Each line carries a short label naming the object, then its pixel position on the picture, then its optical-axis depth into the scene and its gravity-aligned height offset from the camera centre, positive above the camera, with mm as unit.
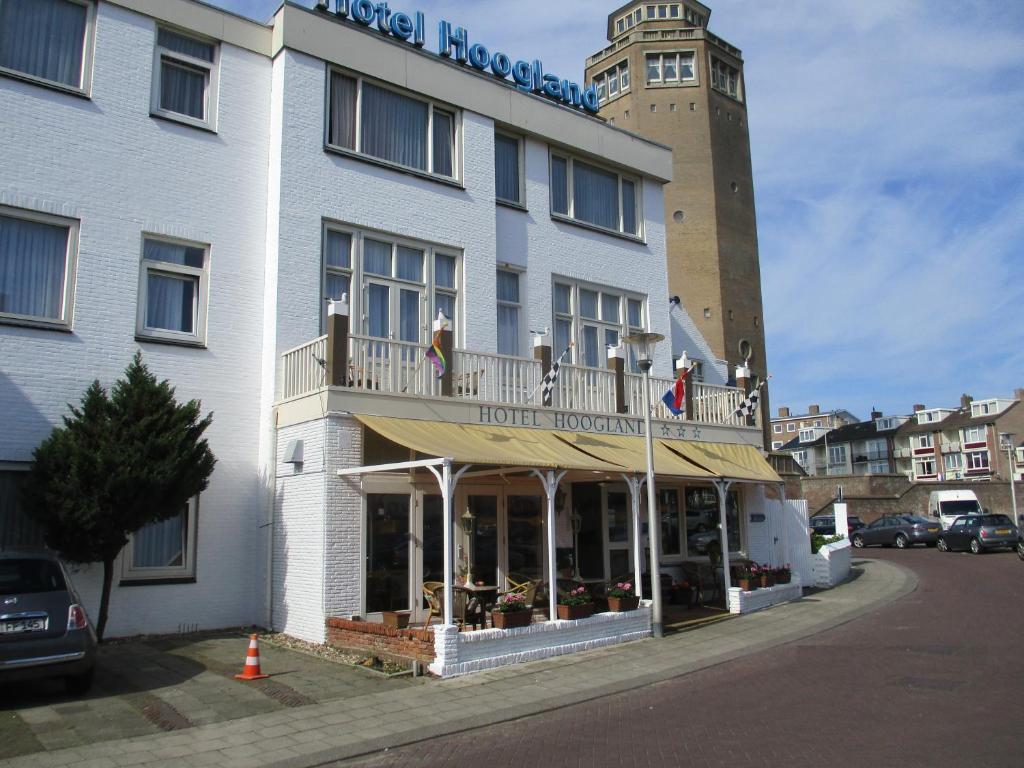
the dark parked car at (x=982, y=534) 29766 -595
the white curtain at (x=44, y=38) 13320 +7832
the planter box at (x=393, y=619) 12028 -1294
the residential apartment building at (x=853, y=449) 85875 +7466
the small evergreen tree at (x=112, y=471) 11445 +831
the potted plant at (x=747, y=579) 16781 -1132
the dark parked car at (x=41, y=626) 8719 -960
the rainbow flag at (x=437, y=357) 13727 +2714
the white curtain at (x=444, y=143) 17500 +7867
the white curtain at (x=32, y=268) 12883 +4039
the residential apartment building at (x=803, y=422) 110438 +12659
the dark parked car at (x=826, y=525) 36625 -267
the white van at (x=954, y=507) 36859 +436
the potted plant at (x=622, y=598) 13609 -1190
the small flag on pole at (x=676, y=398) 16578 +2416
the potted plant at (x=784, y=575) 17984 -1149
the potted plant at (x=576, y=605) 12758 -1207
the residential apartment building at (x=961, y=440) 72500 +7006
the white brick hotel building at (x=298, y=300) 12945 +4003
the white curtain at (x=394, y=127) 16531 +7828
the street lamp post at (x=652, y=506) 13859 +268
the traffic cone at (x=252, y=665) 10266 -1610
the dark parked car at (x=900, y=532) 33844 -552
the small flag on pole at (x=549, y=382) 15523 +2576
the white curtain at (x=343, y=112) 16016 +7817
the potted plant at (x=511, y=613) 11750 -1205
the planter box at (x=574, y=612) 12750 -1308
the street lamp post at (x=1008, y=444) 36875 +3110
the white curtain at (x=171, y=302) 14141 +3823
